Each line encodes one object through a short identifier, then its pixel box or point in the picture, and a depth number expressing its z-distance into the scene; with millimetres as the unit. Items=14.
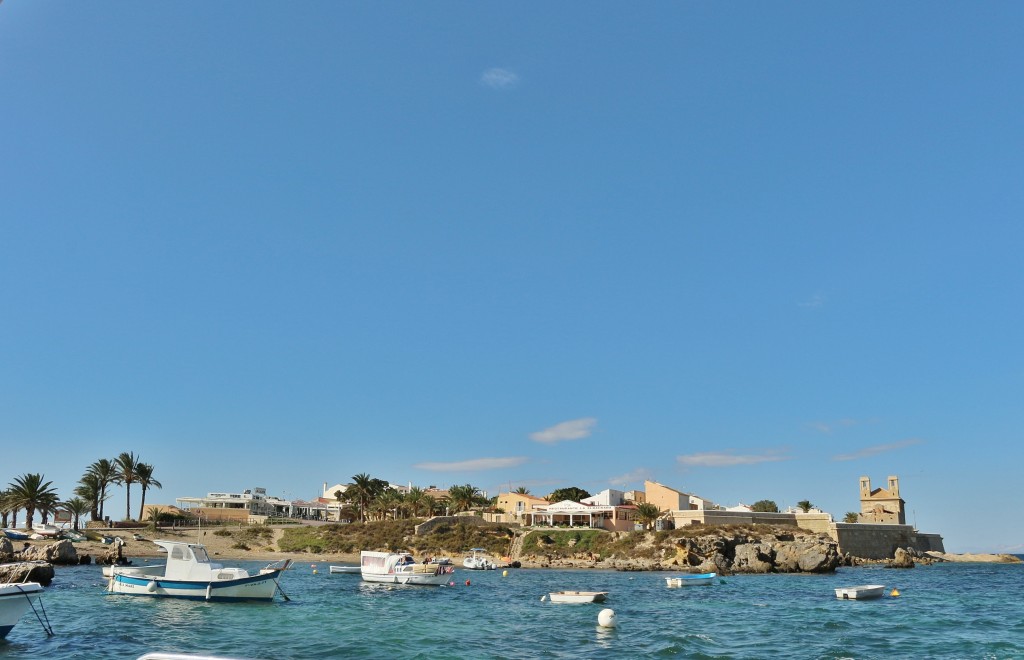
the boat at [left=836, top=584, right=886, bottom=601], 47281
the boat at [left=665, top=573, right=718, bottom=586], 57938
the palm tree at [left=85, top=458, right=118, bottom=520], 103500
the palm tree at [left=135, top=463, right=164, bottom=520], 106312
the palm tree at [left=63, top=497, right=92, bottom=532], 99312
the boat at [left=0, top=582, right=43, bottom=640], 24703
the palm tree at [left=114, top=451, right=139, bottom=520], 104812
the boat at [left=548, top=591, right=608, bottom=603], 43031
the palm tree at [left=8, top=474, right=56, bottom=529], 92375
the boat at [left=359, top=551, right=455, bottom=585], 57438
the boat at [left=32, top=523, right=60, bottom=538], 86500
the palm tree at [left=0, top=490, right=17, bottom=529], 93500
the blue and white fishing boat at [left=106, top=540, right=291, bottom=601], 40594
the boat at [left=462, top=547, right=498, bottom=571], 79562
